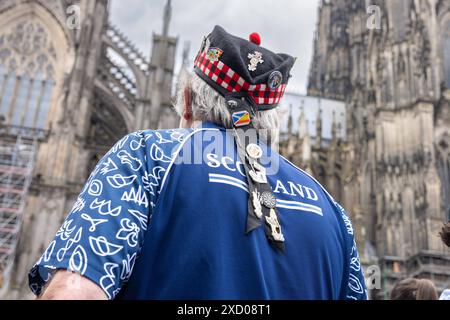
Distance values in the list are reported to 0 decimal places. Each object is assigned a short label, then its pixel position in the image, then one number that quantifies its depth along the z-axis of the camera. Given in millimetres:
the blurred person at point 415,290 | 3992
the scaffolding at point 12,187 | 18917
